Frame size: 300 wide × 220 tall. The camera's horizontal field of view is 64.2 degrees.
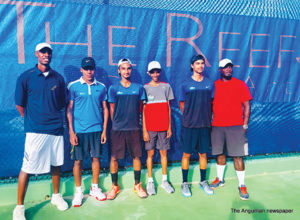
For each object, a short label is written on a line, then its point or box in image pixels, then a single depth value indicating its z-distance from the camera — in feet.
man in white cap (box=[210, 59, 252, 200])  9.70
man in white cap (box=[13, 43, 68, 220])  8.01
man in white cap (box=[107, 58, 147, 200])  9.25
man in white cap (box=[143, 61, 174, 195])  9.71
